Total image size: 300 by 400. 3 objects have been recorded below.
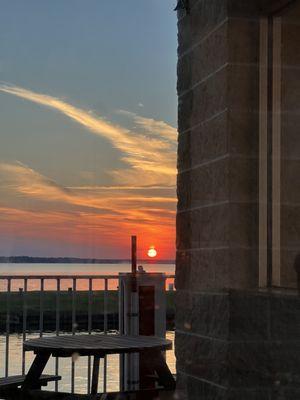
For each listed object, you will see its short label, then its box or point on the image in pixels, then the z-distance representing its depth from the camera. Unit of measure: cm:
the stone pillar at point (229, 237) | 362
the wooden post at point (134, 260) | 632
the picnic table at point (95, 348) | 475
